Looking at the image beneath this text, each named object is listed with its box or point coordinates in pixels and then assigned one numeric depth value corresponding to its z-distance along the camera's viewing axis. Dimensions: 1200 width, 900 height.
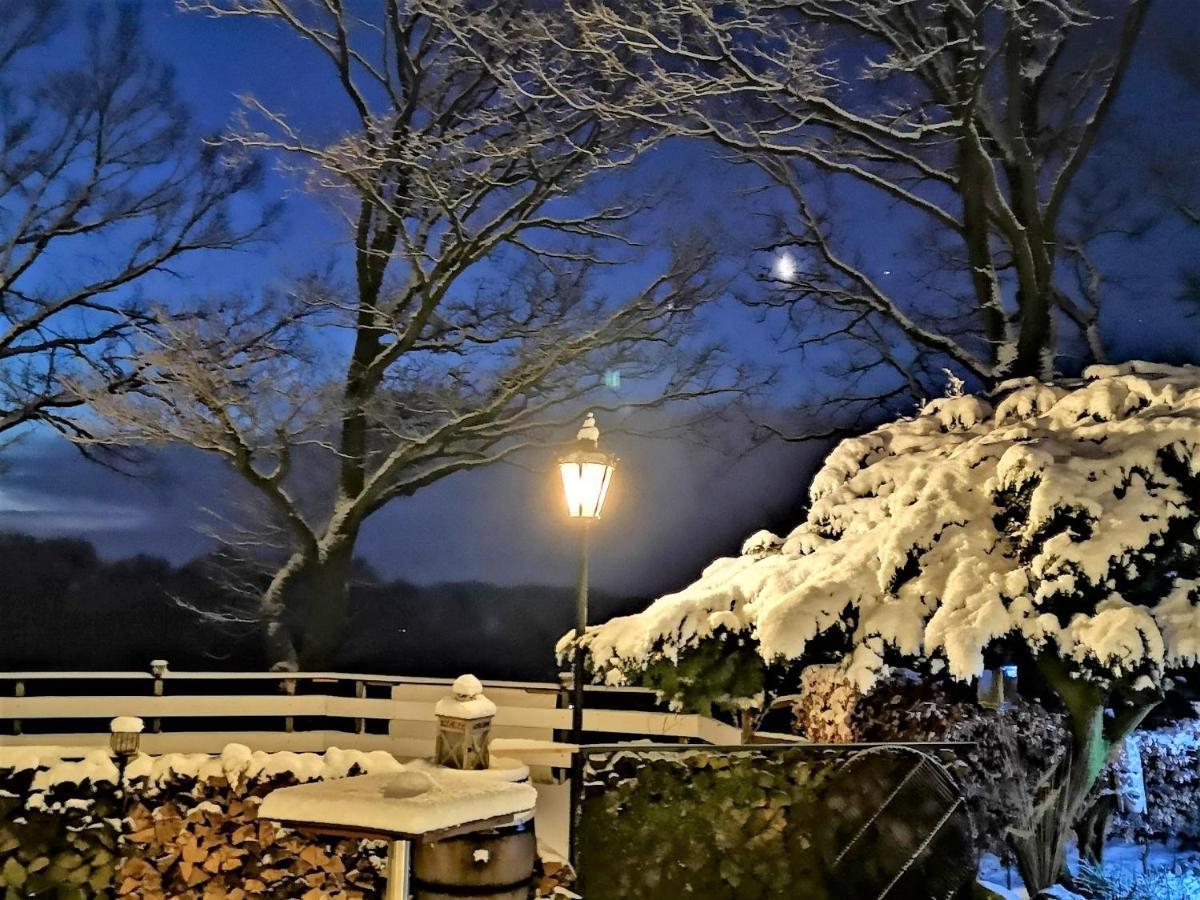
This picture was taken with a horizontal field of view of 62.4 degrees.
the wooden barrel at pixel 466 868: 3.89
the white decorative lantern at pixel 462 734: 4.94
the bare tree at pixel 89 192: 13.96
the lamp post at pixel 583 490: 5.86
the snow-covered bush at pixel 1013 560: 5.25
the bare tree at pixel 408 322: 11.80
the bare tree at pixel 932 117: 9.02
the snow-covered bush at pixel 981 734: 6.11
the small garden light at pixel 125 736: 5.39
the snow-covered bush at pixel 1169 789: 7.27
